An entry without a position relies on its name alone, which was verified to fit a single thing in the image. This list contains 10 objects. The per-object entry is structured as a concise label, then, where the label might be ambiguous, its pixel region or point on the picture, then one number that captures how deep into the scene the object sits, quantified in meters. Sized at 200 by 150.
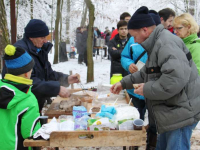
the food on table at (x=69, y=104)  2.30
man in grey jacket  1.66
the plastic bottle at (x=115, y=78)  2.99
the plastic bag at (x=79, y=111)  2.03
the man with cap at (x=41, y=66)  2.44
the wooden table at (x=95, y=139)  1.64
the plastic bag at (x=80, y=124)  1.75
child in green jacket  1.73
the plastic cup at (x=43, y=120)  1.73
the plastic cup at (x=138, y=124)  1.65
